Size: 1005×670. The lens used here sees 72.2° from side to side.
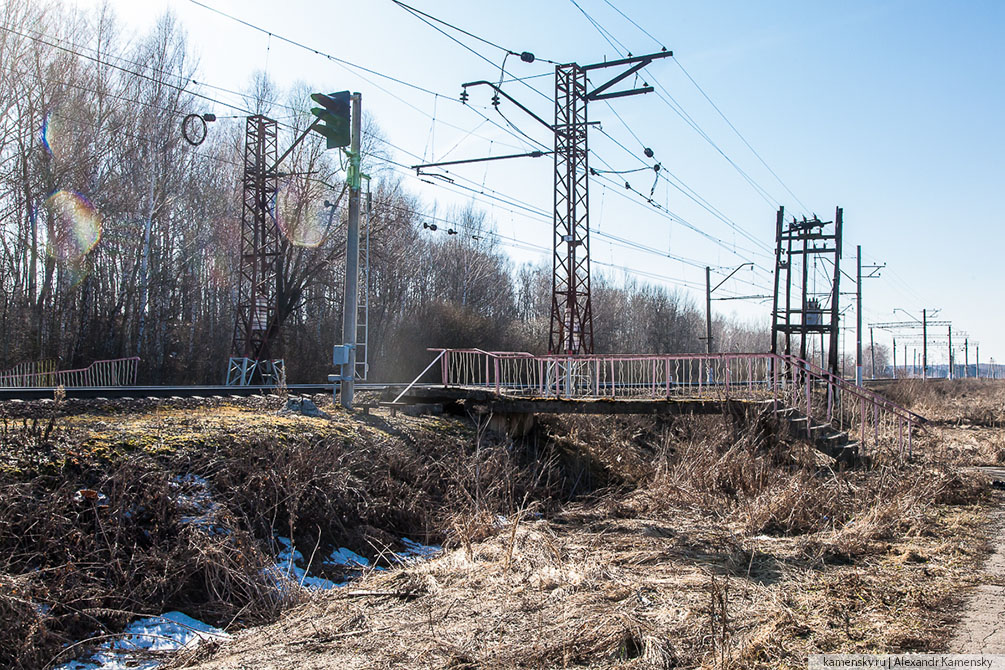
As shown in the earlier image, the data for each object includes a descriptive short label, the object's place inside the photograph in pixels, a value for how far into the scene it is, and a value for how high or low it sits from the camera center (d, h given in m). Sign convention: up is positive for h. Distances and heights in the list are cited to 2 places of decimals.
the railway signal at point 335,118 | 10.84 +3.80
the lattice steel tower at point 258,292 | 25.64 +2.52
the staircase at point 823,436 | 11.48 -1.12
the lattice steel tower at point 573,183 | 20.86 +5.51
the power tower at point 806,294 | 28.47 +3.18
